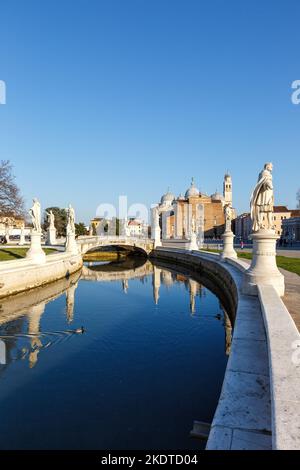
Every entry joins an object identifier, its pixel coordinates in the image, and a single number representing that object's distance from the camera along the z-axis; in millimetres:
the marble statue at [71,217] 29445
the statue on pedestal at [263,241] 8234
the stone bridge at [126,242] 42062
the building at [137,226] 109869
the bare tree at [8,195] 27562
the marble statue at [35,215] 19286
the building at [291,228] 69000
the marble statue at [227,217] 19614
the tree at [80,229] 71312
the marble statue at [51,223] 40650
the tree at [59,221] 66312
